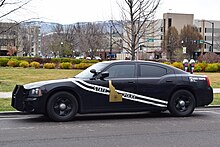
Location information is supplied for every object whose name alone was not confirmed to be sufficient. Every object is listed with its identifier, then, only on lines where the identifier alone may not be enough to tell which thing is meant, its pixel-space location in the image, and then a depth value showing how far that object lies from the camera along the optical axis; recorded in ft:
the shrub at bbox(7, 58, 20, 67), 120.67
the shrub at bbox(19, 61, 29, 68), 118.62
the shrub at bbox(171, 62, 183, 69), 120.86
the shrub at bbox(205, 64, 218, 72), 120.78
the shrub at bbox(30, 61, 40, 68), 119.65
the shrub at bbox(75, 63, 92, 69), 118.01
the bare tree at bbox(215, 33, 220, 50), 336.08
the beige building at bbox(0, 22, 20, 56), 253.85
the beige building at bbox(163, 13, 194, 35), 343.26
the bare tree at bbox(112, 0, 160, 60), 77.05
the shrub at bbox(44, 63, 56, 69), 118.52
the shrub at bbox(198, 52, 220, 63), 154.78
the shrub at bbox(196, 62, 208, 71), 122.01
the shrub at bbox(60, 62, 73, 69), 119.75
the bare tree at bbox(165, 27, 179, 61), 263.49
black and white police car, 31.63
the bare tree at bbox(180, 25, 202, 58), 273.38
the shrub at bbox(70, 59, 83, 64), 136.87
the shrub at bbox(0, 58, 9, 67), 122.93
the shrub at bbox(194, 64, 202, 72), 120.06
